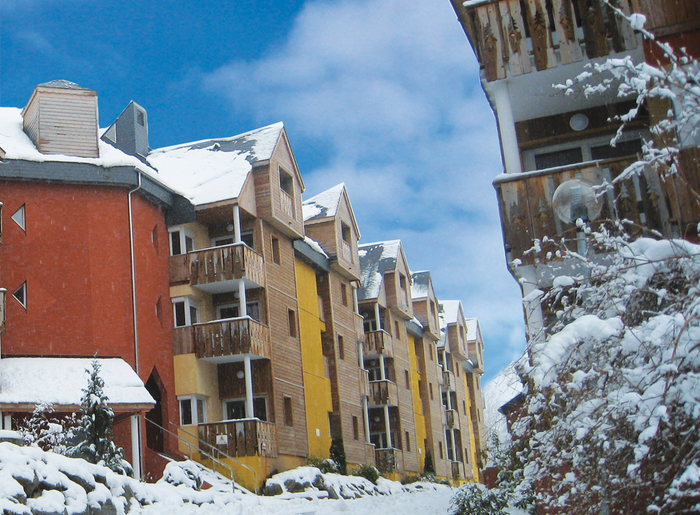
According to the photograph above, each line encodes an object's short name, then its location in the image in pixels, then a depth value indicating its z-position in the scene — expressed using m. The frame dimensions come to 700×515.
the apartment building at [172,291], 23.77
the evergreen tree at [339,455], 30.73
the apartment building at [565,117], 11.01
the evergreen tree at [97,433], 17.23
